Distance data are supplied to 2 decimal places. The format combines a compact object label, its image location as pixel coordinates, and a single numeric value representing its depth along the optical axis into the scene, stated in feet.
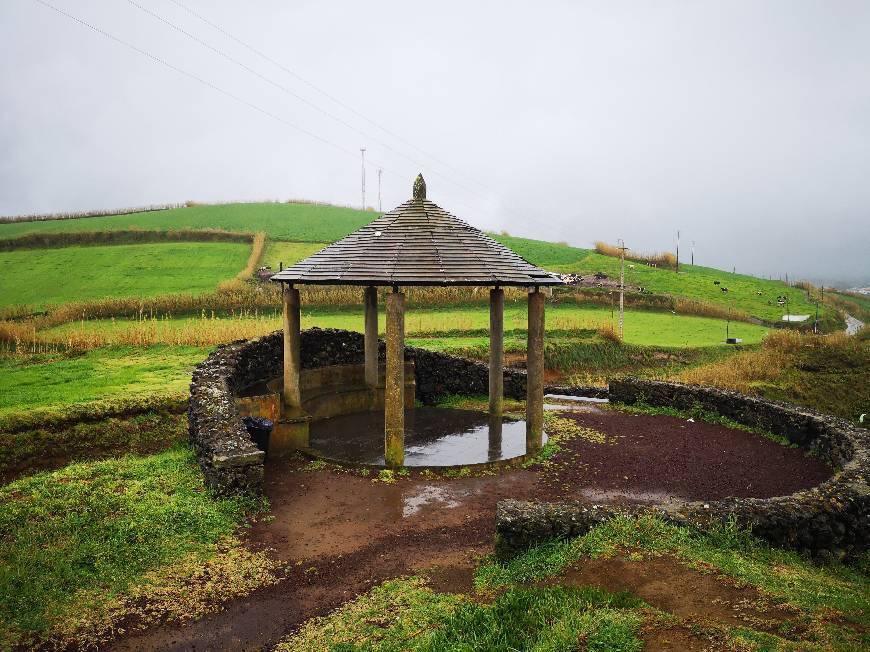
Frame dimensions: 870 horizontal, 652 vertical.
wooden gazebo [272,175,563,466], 39.70
